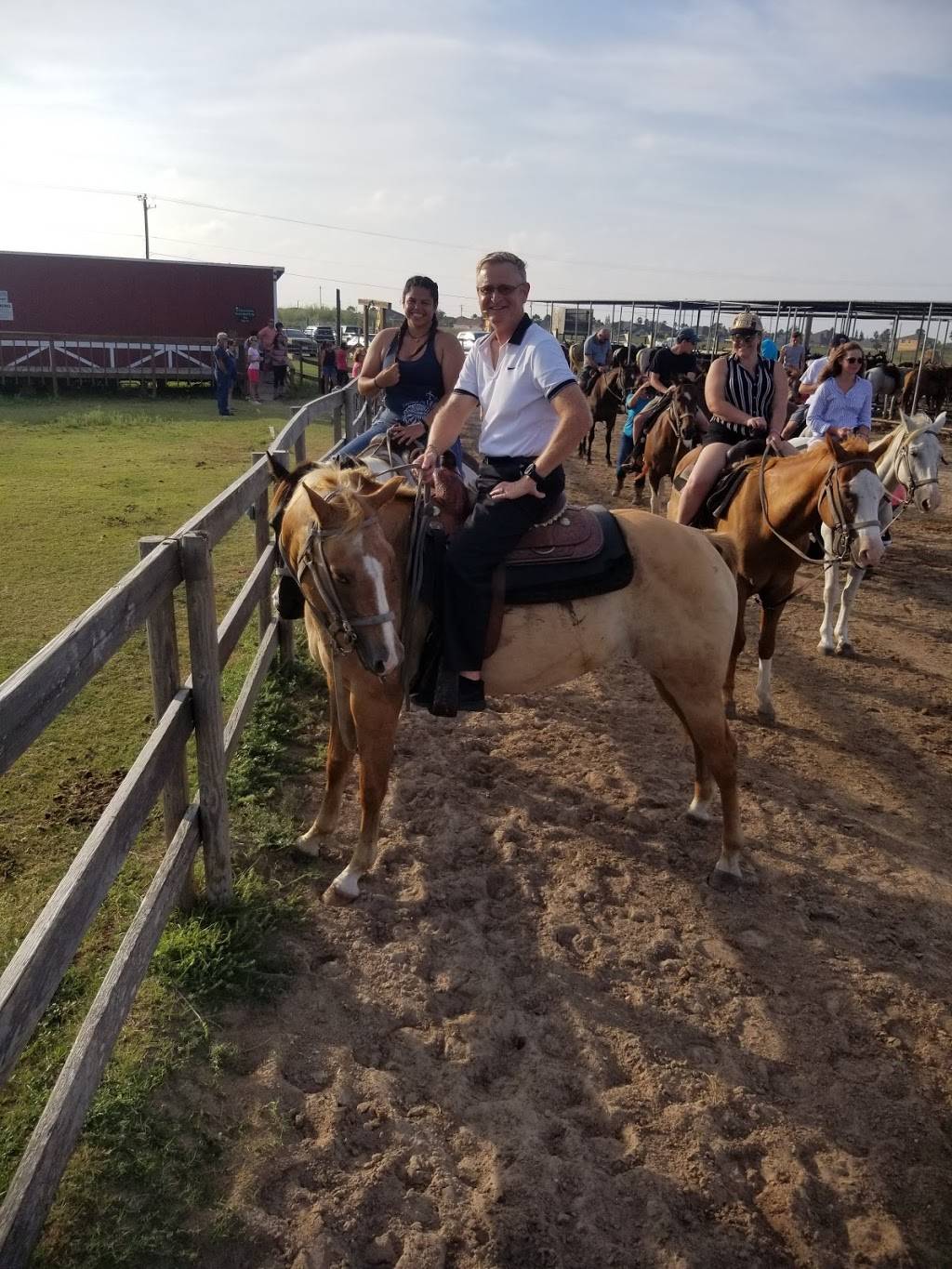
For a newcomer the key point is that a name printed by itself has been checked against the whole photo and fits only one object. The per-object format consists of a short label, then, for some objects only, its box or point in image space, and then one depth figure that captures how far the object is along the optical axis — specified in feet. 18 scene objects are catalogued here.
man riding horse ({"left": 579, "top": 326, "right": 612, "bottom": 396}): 67.54
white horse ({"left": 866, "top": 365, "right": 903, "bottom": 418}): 79.77
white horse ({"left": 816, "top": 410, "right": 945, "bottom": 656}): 25.58
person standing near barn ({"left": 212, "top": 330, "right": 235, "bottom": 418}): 69.21
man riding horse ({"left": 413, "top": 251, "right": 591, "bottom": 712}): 11.39
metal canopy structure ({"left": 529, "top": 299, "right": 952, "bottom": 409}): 91.81
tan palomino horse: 11.39
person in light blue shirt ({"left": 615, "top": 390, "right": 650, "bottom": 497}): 40.01
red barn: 82.07
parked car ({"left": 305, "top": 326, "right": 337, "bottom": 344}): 137.08
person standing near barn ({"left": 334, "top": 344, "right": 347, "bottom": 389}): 85.66
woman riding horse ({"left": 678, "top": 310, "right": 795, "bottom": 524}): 21.31
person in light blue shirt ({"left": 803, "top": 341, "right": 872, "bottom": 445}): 24.33
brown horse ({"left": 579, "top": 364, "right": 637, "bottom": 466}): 57.21
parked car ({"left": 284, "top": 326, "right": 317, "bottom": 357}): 125.22
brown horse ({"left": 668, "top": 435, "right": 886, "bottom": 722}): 18.20
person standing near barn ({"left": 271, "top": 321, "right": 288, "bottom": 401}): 87.10
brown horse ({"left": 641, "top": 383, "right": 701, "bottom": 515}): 32.22
